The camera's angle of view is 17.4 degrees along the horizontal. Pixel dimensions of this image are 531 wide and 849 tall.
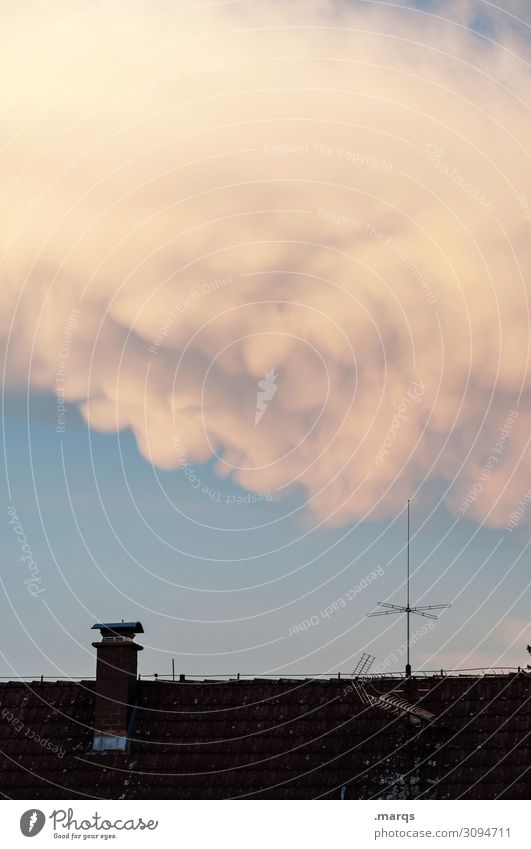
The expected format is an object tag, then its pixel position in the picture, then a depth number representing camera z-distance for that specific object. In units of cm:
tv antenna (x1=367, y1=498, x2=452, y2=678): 5675
